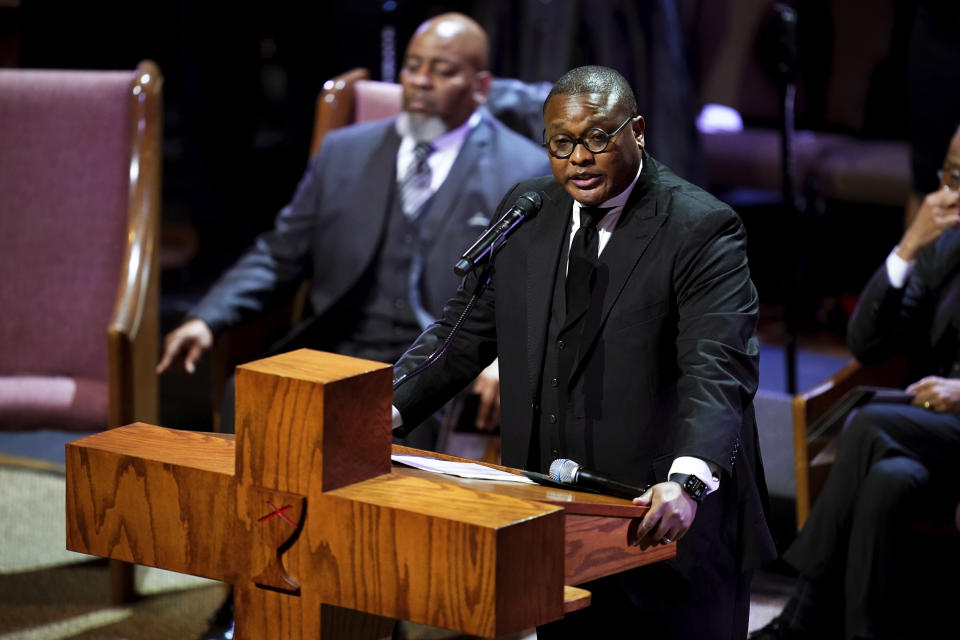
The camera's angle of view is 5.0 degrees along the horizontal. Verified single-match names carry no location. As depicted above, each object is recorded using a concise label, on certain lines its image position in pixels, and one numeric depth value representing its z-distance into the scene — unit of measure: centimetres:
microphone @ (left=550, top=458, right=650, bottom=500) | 1873
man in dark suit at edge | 2014
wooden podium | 1828
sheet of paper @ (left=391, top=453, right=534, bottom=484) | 1861
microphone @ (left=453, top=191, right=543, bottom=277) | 1887
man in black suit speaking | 1891
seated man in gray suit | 2087
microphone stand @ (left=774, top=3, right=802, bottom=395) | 2303
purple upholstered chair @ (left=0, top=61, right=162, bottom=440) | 2105
